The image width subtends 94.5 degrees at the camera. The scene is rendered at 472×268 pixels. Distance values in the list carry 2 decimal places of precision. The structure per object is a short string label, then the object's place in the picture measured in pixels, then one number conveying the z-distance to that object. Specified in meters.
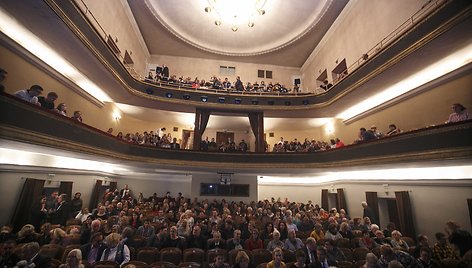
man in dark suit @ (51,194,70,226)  7.02
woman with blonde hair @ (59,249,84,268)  3.09
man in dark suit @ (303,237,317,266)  4.08
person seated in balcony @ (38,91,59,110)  5.13
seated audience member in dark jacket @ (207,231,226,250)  5.07
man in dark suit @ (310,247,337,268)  3.73
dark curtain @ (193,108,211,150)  11.29
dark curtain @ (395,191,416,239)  7.44
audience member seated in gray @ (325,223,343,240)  5.47
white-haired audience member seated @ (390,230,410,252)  4.98
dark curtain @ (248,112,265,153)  11.63
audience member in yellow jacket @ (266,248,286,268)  3.54
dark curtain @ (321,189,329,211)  12.68
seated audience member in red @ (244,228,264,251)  5.17
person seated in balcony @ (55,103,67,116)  5.99
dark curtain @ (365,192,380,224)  8.93
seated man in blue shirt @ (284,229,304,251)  4.94
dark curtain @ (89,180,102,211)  10.84
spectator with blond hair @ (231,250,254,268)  3.52
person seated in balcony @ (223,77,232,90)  12.66
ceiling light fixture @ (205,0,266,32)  12.29
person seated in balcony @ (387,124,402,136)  7.18
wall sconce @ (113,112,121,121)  11.70
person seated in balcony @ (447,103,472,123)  4.93
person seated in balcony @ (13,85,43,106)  4.77
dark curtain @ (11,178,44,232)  6.95
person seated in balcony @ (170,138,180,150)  10.41
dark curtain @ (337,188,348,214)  10.94
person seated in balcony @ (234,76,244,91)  12.93
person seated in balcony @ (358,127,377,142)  7.39
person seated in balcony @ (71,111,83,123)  6.85
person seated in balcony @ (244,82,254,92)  13.20
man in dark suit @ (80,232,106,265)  4.15
